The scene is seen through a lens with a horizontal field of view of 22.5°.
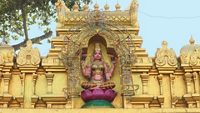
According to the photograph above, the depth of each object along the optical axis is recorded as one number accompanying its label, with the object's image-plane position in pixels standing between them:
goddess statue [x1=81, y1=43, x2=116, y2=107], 11.03
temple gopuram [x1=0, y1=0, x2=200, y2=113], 11.02
